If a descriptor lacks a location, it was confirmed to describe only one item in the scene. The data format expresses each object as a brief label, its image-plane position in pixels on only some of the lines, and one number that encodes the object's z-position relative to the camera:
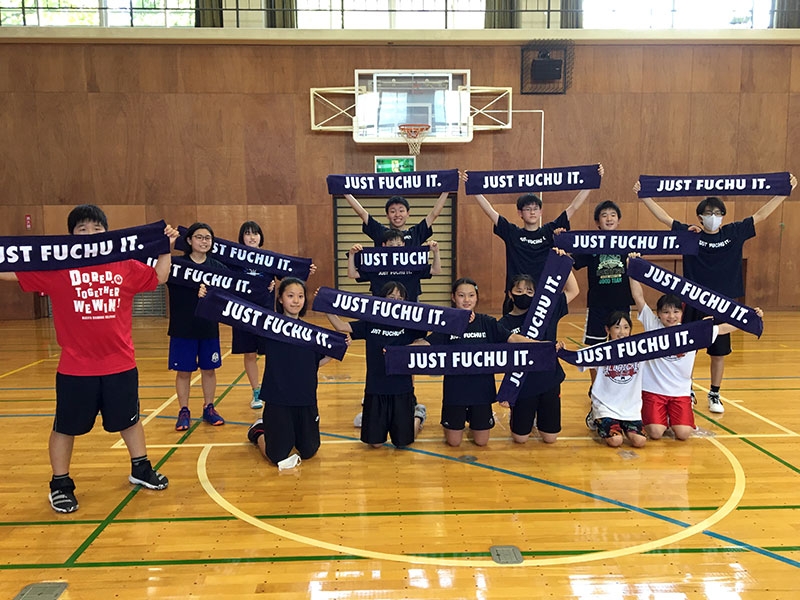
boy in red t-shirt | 4.34
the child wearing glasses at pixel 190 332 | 6.25
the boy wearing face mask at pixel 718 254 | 6.69
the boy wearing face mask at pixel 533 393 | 5.82
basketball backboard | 13.79
